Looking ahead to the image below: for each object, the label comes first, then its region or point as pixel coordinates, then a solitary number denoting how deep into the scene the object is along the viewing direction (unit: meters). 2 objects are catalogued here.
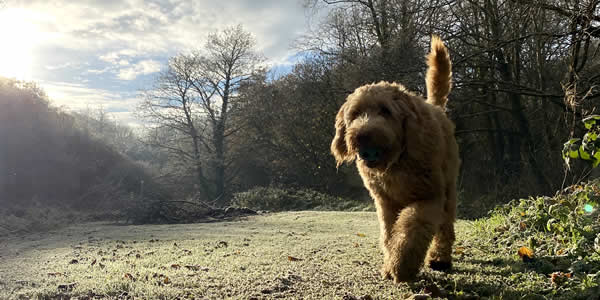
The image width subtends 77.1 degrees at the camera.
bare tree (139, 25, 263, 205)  24.14
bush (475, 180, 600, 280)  2.73
